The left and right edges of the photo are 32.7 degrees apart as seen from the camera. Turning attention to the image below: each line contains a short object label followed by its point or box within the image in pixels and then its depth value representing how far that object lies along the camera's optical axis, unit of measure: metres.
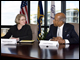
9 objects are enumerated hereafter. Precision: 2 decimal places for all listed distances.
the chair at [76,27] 2.84
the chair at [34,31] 3.16
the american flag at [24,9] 5.88
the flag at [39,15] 5.82
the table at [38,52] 1.38
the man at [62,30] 2.53
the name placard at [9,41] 2.33
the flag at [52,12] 5.74
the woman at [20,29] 3.13
